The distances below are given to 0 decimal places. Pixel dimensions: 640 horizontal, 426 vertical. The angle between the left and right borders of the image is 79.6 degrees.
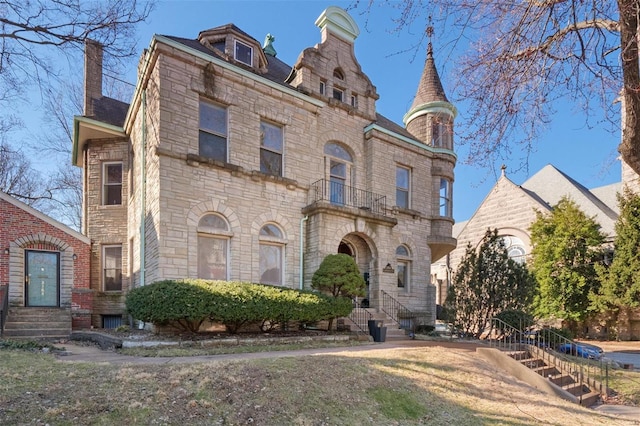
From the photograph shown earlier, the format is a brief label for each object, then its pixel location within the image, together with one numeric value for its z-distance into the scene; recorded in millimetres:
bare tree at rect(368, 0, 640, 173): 5254
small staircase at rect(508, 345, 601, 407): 8180
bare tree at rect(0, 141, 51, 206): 23656
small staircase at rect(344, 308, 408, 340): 12039
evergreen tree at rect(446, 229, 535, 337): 12549
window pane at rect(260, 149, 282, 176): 12646
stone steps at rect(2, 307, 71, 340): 11117
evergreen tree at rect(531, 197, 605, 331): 19391
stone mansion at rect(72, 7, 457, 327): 10930
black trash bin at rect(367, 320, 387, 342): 11023
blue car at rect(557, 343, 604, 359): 12066
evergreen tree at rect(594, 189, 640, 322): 17438
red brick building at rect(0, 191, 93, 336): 12117
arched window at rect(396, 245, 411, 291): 15969
